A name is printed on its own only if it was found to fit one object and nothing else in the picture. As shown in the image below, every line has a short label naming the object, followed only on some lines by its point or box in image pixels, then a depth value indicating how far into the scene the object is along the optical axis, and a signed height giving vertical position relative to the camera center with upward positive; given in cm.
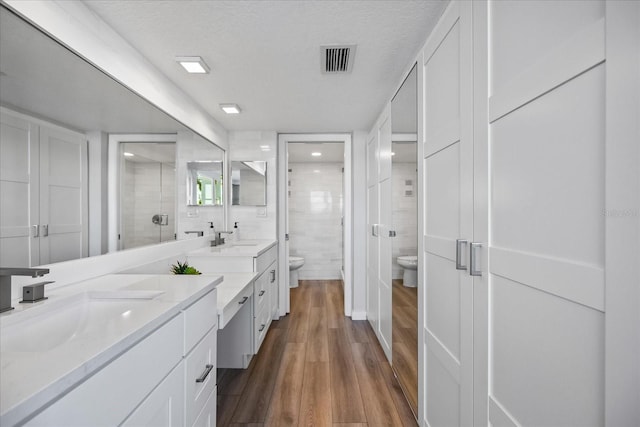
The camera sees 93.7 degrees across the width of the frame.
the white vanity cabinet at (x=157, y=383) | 67 -50
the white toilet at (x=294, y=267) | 477 -88
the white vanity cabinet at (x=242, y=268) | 248 -48
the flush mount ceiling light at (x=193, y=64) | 188 +96
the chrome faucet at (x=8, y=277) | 98 -22
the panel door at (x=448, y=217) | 118 -2
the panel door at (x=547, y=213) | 65 +0
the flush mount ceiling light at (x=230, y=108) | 273 +97
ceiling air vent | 178 +97
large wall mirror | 113 +28
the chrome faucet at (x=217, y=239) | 310 -29
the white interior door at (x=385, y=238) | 242 -22
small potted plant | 208 -41
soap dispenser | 356 -25
